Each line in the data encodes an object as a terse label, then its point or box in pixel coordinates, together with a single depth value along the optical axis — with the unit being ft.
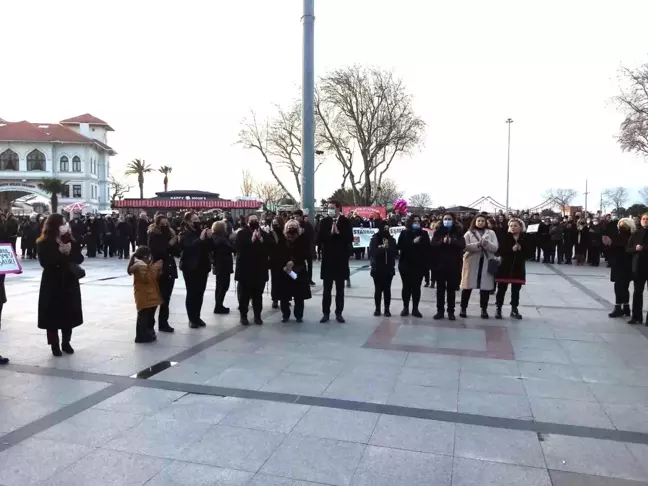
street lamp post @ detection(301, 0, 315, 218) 45.29
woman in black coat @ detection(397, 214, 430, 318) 27.89
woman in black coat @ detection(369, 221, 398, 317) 28.07
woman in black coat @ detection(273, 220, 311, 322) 27.25
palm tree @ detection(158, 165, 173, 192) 299.99
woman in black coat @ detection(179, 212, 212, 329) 25.52
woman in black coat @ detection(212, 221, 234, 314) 27.50
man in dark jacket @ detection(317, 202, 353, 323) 27.40
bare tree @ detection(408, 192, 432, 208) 310.08
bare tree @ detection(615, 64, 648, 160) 107.04
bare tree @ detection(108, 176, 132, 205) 305.94
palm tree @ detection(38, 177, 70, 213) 187.32
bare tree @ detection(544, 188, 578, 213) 259.80
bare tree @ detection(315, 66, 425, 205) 132.26
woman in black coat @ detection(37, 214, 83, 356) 19.79
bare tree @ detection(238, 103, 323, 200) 136.30
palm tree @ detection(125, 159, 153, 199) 281.95
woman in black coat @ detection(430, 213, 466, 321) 27.68
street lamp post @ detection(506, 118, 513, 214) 177.17
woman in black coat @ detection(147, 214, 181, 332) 24.23
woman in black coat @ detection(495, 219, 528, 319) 28.32
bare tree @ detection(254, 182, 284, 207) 273.13
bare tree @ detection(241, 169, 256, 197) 272.31
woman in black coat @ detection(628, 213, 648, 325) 26.94
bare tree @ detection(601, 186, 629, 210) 276.21
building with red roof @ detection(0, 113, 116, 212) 237.25
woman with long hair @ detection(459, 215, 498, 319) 28.02
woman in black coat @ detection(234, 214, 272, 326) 26.11
